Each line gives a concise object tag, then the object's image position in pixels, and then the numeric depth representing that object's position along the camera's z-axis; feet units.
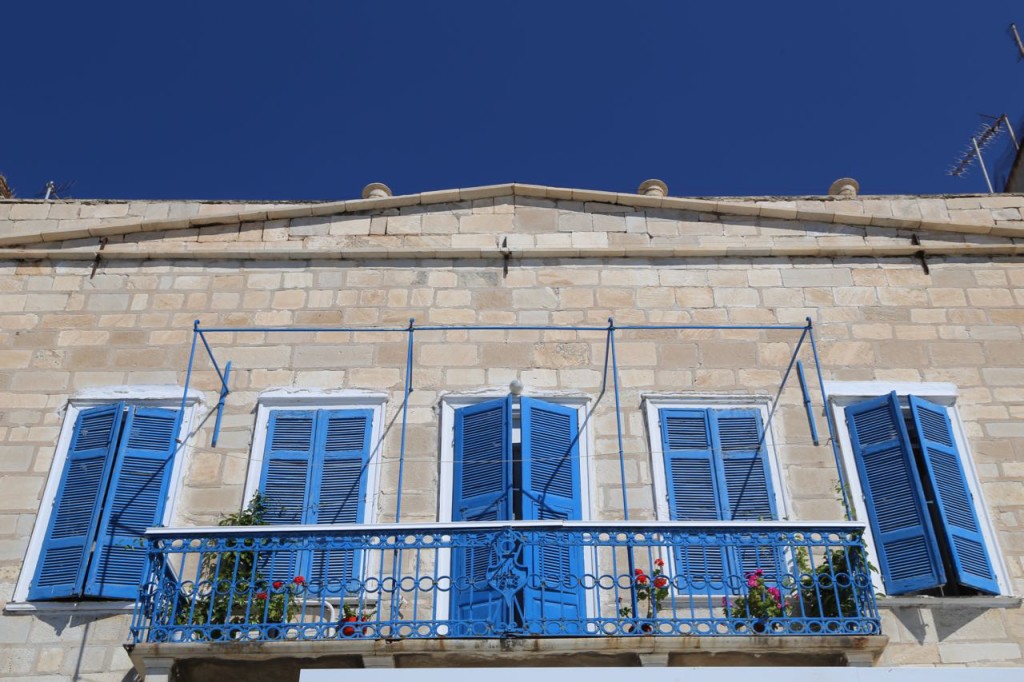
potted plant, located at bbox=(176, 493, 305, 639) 26.00
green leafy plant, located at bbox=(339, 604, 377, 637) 25.55
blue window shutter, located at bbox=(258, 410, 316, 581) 28.73
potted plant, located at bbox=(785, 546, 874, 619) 26.30
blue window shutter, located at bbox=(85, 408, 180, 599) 28.25
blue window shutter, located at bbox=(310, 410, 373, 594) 28.73
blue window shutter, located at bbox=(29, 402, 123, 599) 28.25
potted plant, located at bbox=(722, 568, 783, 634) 26.22
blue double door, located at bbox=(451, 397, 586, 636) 26.05
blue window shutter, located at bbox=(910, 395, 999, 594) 28.12
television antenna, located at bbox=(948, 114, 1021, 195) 45.98
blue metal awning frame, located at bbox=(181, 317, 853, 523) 30.58
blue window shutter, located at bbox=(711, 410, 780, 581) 29.63
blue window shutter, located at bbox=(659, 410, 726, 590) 28.53
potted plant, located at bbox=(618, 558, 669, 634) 26.43
